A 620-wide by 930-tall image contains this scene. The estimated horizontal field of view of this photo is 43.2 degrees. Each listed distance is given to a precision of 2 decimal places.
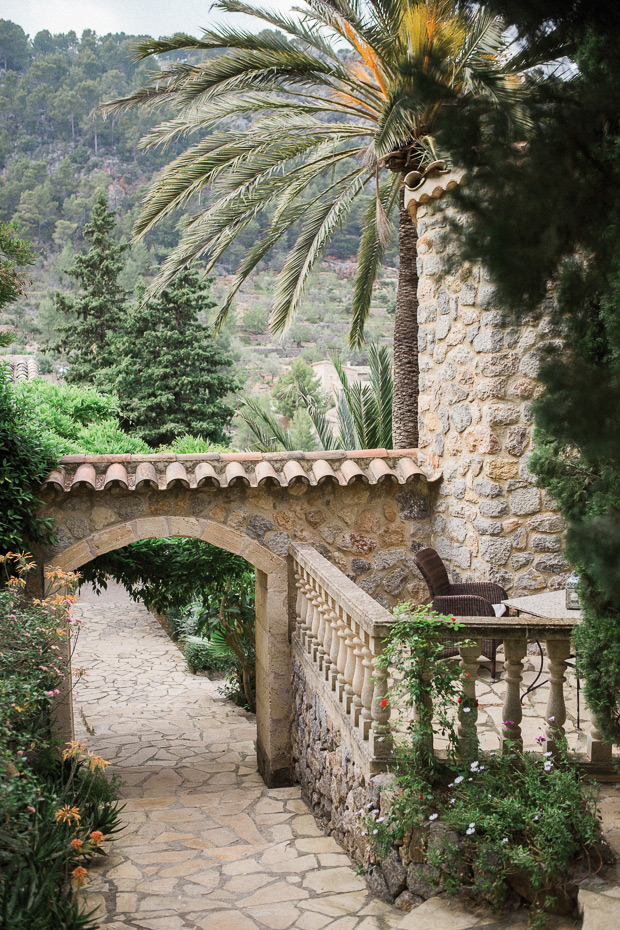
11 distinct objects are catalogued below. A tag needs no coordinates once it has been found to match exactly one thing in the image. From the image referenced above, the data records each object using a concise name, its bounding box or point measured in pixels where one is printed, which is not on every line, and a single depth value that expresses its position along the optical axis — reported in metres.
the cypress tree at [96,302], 19.58
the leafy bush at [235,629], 8.91
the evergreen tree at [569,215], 2.12
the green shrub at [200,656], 11.45
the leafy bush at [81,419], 8.61
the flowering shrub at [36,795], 3.42
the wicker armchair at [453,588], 5.22
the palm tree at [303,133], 6.84
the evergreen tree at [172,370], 17.39
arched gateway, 6.22
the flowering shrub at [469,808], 3.16
